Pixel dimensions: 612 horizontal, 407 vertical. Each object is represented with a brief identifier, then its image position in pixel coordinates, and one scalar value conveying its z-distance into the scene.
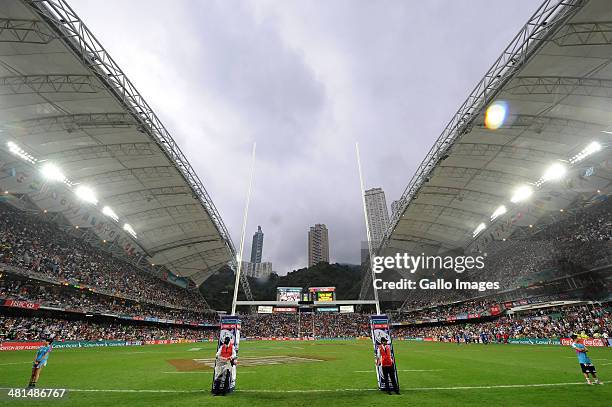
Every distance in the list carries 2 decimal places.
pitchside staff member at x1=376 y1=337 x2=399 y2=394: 9.38
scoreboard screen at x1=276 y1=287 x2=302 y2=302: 66.81
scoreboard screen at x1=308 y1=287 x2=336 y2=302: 65.00
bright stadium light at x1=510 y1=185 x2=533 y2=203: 38.12
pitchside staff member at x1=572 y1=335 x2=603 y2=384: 10.38
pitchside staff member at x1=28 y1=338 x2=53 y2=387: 10.88
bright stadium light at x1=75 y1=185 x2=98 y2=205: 37.69
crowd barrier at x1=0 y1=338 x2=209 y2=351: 29.70
